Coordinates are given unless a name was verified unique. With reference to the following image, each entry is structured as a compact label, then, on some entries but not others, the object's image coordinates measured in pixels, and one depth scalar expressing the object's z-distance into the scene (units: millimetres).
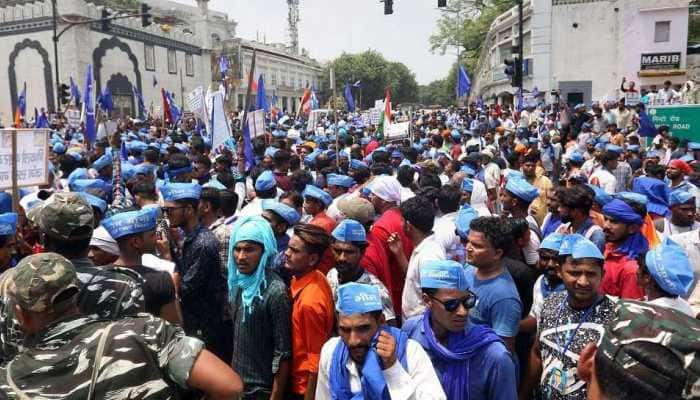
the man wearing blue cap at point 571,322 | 2650
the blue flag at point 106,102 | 16203
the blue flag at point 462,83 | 17828
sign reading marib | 27234
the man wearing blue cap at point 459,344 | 2439
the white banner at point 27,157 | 5035
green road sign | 13312
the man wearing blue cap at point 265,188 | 5840
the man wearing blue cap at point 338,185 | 6441
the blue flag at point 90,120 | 11578
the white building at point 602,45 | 27266
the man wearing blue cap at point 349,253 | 3400
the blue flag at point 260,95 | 11695
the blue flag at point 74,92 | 18656
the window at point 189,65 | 44000
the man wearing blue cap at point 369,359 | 2271
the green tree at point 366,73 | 77250
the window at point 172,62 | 42062
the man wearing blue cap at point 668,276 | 2809
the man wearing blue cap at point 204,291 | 3846
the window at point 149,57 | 39688
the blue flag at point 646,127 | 11281
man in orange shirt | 2977
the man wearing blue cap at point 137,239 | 2965
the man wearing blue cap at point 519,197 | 4969
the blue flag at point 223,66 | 13376
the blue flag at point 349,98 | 17844
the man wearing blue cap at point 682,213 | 4977
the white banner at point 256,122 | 9430
